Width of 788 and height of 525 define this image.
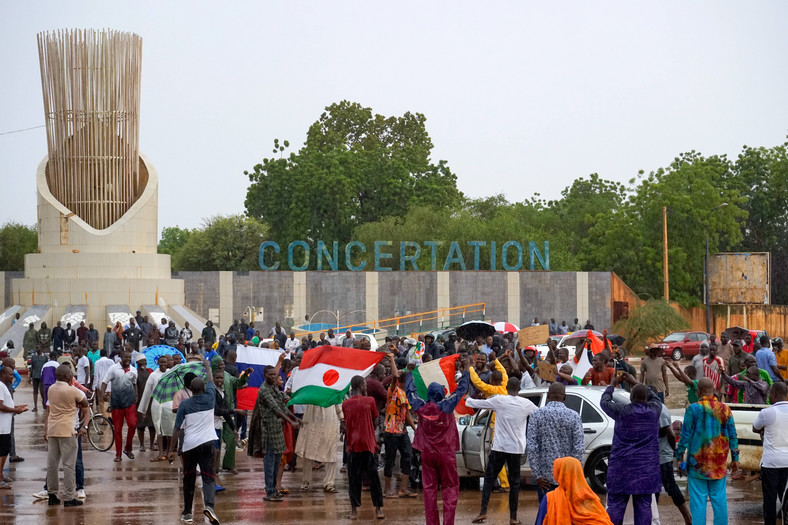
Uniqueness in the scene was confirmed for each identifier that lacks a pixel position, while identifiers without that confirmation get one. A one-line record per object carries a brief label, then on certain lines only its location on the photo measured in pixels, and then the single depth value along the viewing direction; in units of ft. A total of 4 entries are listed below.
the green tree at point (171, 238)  329.89
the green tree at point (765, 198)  231.09
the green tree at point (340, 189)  223.92
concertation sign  182.91
